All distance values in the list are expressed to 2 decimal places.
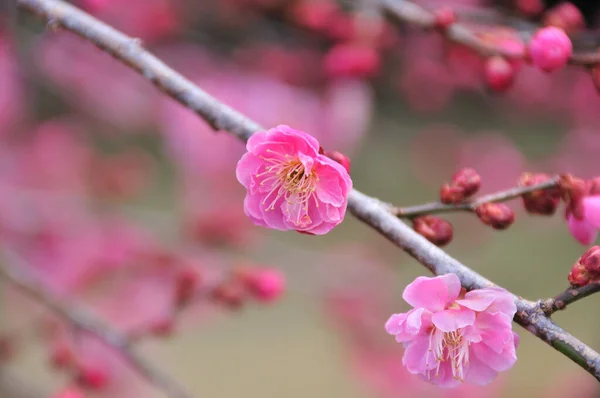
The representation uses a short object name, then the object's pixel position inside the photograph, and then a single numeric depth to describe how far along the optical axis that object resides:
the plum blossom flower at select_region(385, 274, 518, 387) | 0.55
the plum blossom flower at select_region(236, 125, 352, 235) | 0.56
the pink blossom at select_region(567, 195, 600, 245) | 0.57
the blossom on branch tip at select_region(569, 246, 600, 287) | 0.55
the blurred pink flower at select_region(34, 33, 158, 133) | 0.99
